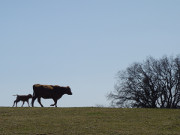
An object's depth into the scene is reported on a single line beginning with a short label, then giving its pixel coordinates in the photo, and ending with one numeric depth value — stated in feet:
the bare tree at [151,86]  181.37
